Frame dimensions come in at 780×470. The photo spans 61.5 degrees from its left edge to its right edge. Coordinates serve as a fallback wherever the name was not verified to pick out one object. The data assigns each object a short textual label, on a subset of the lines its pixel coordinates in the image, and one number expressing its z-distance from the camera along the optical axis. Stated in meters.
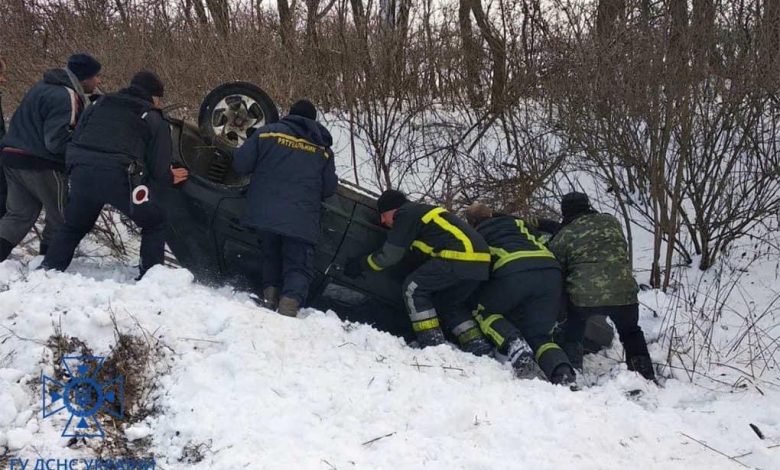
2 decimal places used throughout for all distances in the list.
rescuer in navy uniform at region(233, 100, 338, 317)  4.54
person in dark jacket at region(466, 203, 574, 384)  4.56
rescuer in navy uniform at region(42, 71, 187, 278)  4.34
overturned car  4.80
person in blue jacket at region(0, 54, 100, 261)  4.64
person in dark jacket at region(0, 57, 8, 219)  5.01
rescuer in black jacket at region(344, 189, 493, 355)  4.62
